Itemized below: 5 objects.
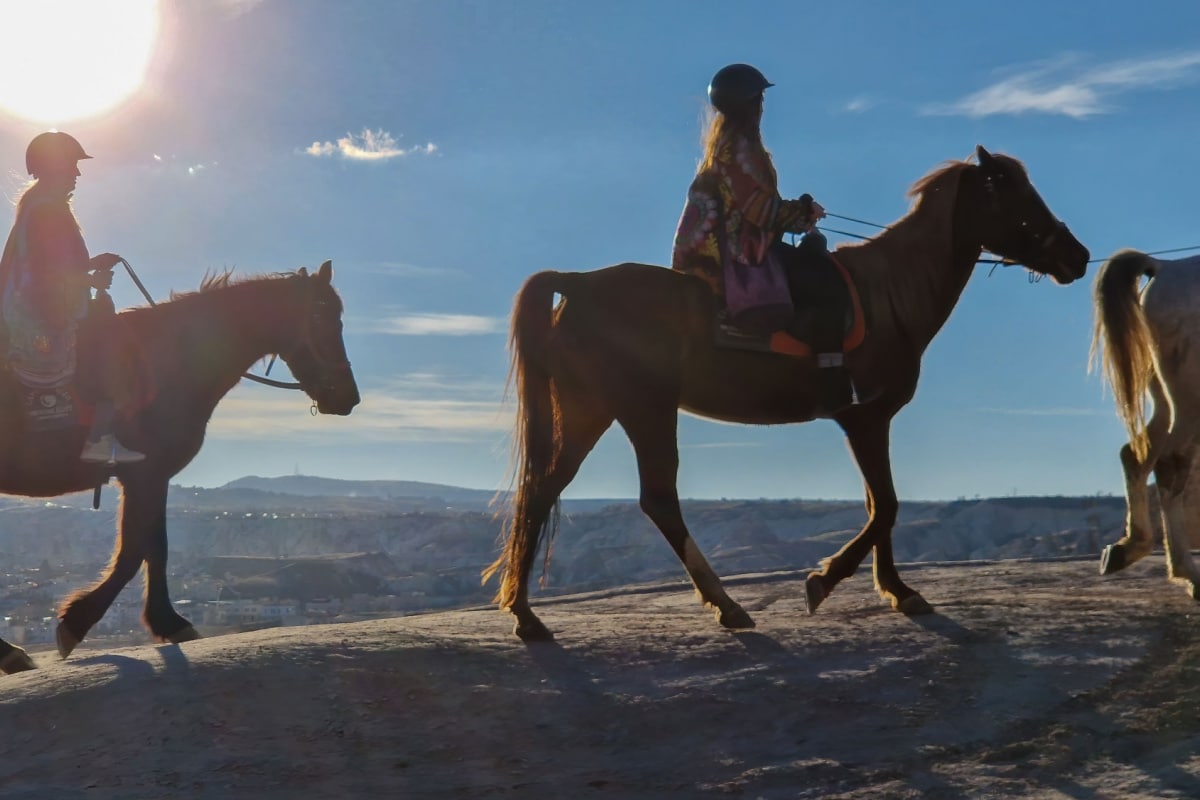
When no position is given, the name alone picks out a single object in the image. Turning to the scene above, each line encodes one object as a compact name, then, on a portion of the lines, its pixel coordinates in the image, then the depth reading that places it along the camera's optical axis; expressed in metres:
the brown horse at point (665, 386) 6.59
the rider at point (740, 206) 7.00
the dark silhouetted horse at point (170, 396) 7.34
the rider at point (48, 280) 7.32
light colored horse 7.59
